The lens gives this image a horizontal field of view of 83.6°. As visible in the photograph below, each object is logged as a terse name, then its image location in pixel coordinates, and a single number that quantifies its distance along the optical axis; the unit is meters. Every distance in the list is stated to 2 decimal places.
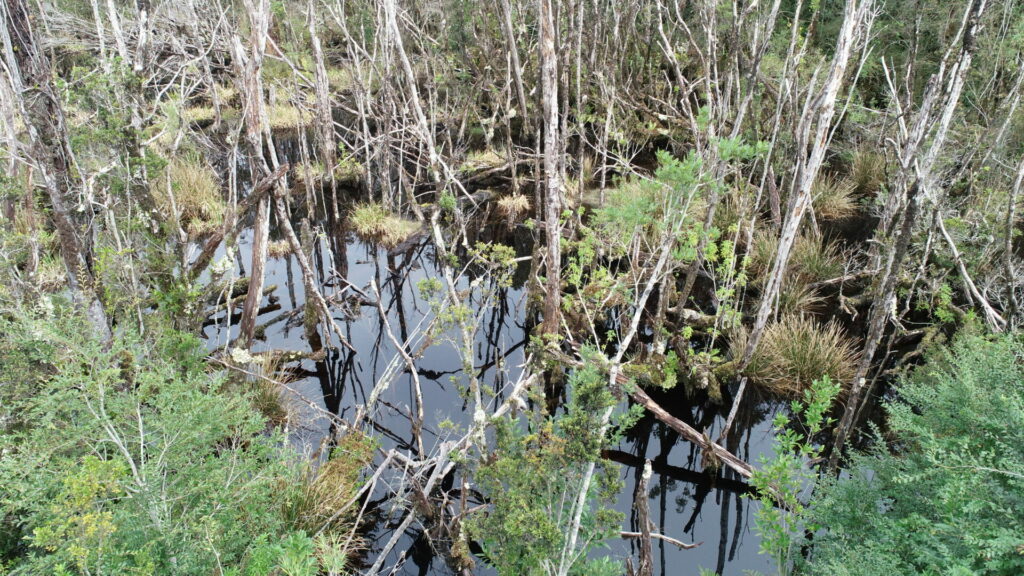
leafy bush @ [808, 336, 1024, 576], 2.05
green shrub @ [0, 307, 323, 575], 2.05
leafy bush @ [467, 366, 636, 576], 2.44
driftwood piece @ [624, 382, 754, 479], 3.83
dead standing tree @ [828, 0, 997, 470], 3.02
